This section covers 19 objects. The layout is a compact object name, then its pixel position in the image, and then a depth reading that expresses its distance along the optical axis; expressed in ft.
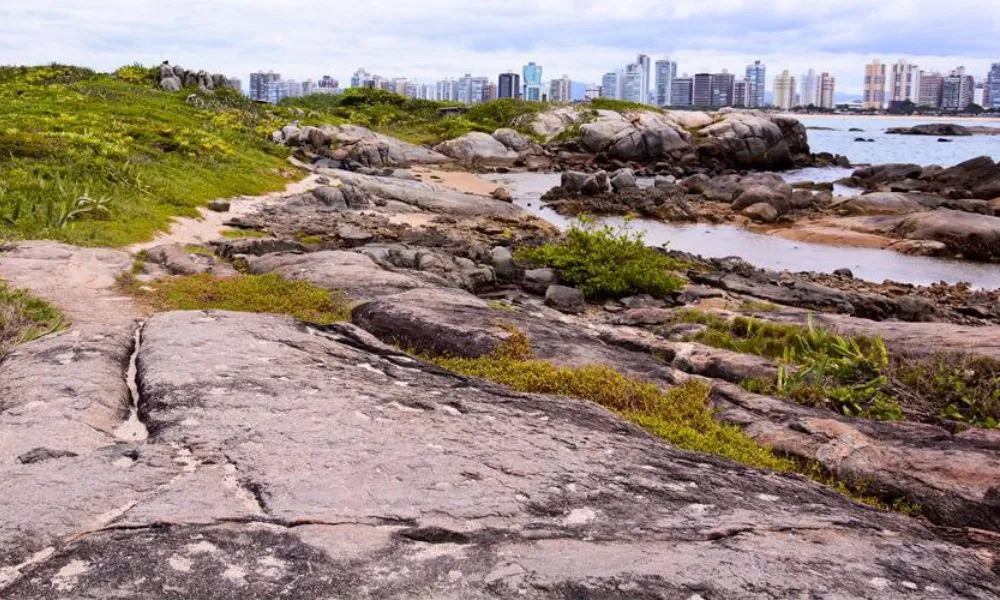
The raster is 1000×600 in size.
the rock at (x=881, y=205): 124.47
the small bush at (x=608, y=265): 59.21
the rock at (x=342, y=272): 39.52
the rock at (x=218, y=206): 76.64
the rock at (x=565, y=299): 55.31
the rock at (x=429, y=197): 104.47
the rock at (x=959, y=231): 97.55
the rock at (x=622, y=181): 141.90
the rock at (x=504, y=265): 62.85
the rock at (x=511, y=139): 206.80
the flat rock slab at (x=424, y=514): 13.11
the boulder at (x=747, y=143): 203.82
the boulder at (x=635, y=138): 201.05
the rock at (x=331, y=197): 94.63
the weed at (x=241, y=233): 65.82
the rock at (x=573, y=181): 136.56
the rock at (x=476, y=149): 192.85
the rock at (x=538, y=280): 59.93
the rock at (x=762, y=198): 127.85
